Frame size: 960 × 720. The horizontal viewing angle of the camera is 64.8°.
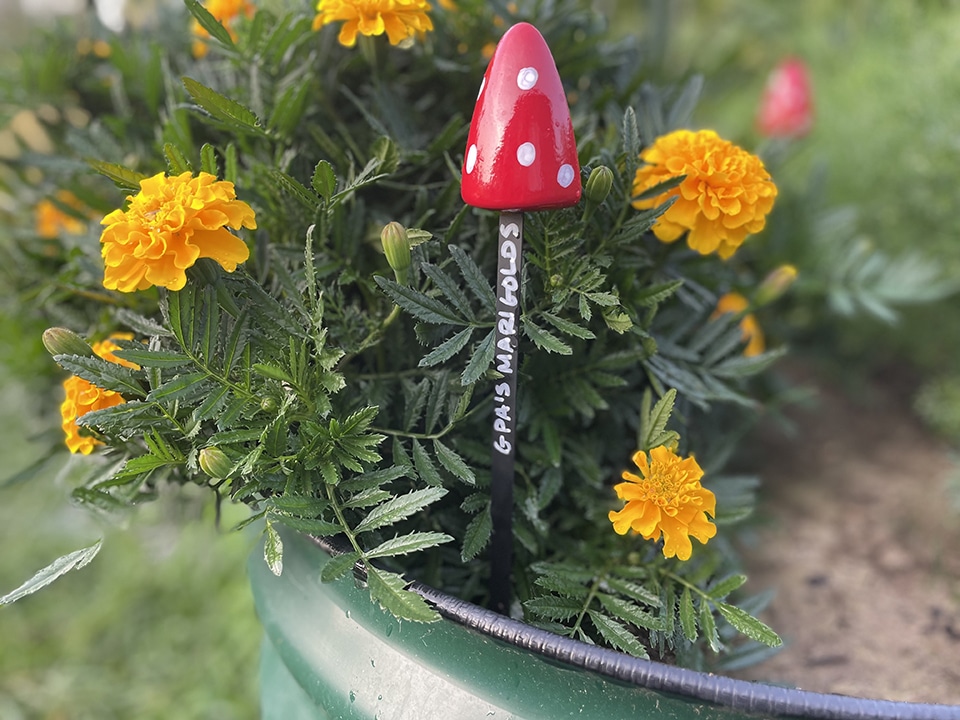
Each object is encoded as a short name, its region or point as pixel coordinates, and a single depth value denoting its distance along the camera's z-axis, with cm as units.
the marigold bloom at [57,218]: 81
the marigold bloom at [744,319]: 73
